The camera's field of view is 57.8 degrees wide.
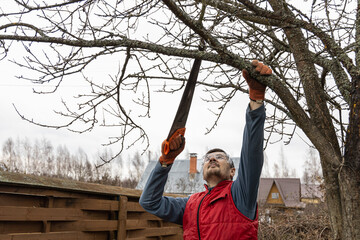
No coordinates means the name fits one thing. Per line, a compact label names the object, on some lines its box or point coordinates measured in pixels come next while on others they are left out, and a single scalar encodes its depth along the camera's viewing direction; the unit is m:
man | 2.19
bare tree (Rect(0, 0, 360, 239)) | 2.45
